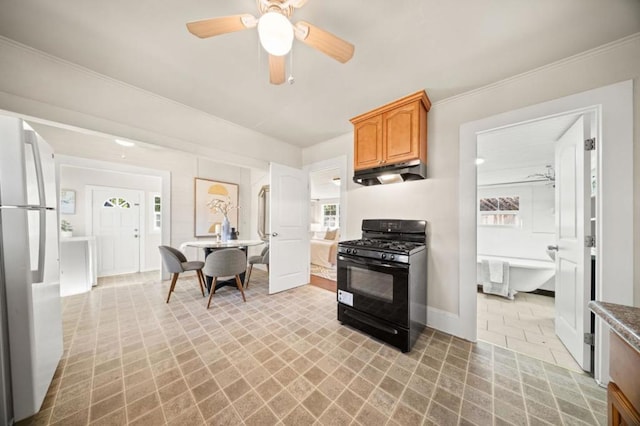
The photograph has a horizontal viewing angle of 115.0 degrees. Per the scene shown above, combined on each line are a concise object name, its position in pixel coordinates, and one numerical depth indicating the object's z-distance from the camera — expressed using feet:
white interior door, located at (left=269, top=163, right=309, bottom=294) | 10.32
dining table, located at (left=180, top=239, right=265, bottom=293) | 10.38
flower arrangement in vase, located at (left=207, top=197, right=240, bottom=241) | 11.87
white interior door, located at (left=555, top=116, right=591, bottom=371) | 5.23
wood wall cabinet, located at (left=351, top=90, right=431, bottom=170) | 6.88
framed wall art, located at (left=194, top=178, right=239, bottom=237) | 14.17
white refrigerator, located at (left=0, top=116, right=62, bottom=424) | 3.65
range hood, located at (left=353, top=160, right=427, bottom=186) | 6.97
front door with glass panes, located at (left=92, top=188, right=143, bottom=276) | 12.87
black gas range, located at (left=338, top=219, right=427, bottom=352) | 5.94
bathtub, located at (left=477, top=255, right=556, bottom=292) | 9.81
